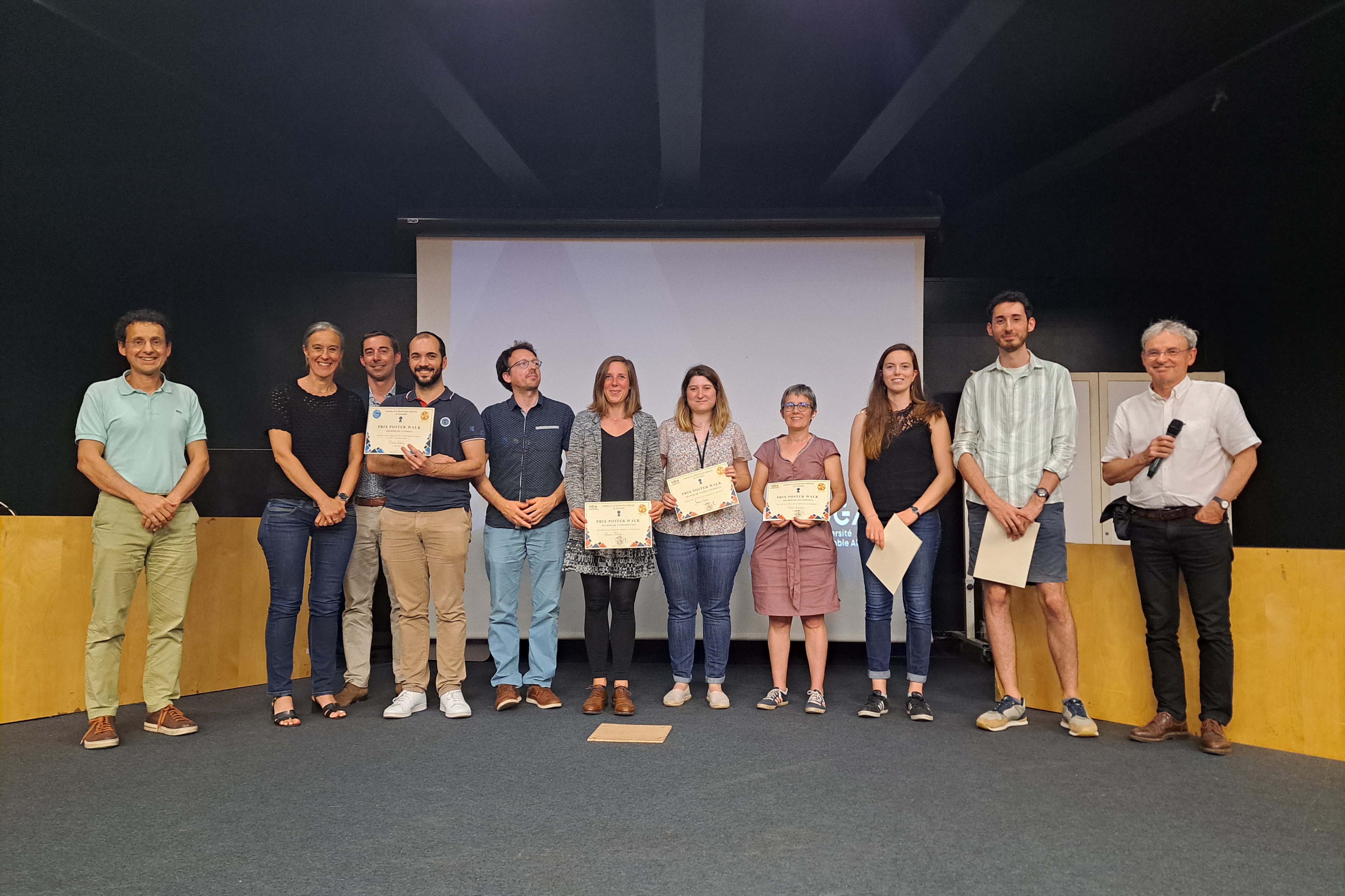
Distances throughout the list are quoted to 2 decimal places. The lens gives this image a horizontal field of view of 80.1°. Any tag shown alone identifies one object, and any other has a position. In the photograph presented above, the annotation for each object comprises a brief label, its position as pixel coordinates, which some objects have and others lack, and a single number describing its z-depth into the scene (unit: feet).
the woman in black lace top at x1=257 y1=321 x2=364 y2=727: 10.91
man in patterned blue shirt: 11.69
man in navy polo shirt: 11.32
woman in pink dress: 11.82
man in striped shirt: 10.46
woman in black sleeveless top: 11.19
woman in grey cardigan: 11.62
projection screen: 16.66
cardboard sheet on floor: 9.96
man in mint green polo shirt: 10.11
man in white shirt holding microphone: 9.67
